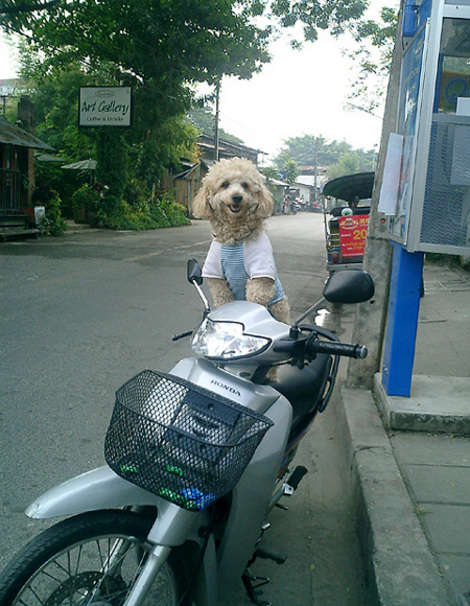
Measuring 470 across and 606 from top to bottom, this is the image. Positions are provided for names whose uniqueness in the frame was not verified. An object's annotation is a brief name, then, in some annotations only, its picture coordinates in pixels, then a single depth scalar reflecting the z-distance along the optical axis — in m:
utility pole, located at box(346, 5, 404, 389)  4.48
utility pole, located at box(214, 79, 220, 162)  23.85
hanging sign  22.25
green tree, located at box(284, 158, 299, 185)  68.19
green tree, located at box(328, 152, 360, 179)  89.88
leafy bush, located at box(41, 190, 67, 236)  19.44
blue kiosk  3.47
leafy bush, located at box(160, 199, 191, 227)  29.73
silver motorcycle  1.71
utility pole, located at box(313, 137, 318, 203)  81.69
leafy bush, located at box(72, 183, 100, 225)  24.59
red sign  11.45
